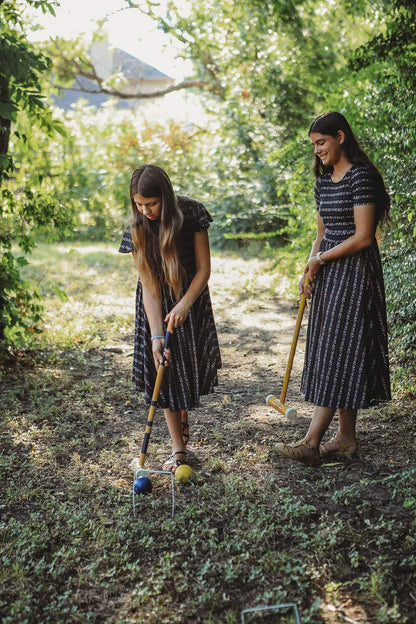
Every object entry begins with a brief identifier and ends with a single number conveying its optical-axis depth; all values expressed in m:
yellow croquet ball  3.35
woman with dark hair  3.20
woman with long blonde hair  3.22
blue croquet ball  3.13
